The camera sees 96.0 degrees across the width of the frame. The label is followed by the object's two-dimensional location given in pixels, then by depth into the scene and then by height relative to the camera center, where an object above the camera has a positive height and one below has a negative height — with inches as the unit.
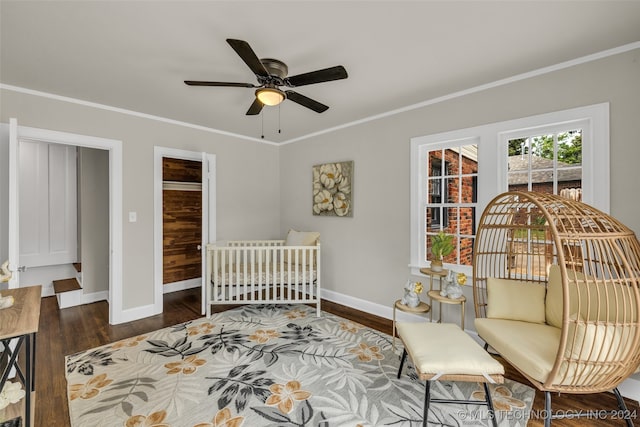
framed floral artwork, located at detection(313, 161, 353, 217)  152.9 +13.2
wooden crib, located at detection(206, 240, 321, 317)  136.2 -30.8
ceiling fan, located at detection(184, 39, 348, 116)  70.1 +35.5
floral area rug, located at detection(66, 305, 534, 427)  72.1 -50.5
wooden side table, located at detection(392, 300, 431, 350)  104.4 -35.3
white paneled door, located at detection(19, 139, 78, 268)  159.7 +5.4
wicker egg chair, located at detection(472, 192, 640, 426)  62.5 -24.8
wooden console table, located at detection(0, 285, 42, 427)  53.6 -22.0
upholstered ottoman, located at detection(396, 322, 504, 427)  65.6 -34.8
